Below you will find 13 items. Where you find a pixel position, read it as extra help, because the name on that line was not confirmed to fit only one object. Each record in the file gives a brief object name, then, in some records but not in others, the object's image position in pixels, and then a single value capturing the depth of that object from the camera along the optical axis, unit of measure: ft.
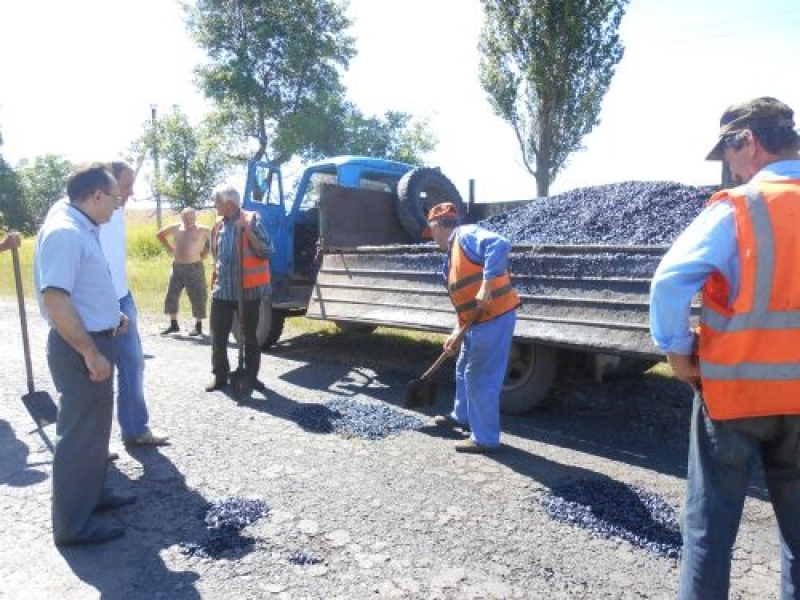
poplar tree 51.39
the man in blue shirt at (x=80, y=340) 9.77
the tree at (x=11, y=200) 176.45
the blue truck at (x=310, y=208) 25.61
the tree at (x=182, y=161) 104.52
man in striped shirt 18.70
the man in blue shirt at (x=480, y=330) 14.37
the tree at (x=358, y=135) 80.94
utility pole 104.78
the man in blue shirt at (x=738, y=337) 6.39
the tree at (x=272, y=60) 80.94
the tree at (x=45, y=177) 249.14
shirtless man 30.12
